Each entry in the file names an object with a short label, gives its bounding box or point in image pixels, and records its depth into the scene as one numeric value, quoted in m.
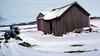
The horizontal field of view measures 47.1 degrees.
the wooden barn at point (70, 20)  19.69
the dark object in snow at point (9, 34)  22.31
